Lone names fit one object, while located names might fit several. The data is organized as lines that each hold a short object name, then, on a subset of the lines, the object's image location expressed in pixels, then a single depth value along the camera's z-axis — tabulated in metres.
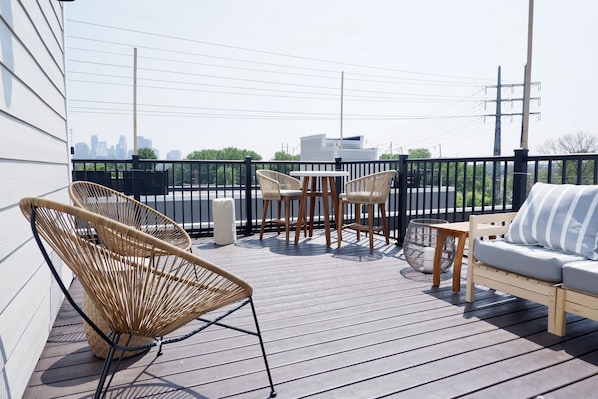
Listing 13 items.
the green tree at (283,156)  42.51
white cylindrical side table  4.80
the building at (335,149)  33.38
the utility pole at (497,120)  25.37
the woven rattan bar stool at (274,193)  4.79
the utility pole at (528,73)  10.91
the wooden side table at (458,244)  2.91
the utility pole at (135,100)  16.12
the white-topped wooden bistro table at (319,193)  4.62
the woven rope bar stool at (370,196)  4.27
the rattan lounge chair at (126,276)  1.22
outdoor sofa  2.11
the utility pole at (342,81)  24.40
